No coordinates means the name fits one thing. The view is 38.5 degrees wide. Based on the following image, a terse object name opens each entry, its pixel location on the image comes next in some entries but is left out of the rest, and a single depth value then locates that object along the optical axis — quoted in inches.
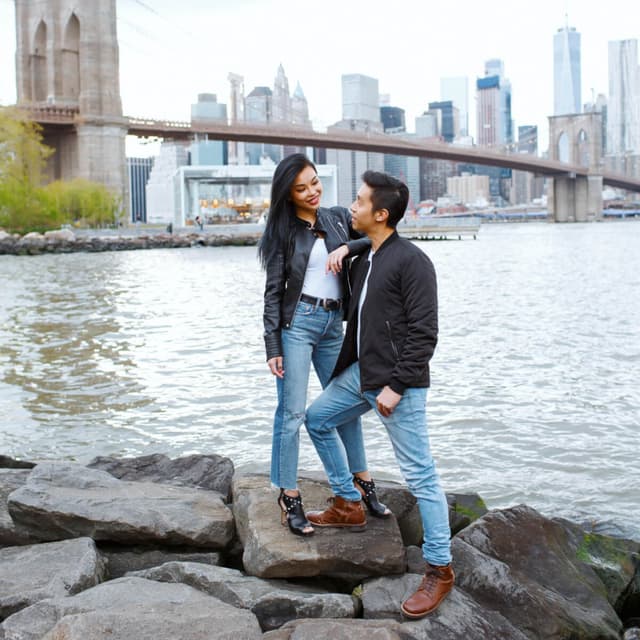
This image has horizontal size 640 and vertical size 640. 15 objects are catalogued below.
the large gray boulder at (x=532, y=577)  102.3
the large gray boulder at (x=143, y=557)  116.2
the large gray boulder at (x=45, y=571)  99.3
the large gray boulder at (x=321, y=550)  106.5
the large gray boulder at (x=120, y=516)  117.9
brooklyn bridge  1637.6
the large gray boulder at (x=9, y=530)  121.3
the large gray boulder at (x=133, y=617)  85.4
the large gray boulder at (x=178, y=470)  147.6
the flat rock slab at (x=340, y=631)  87.5
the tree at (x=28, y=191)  1326.3
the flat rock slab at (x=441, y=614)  94.3
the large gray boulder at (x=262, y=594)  98.4
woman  111.4
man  97.5
